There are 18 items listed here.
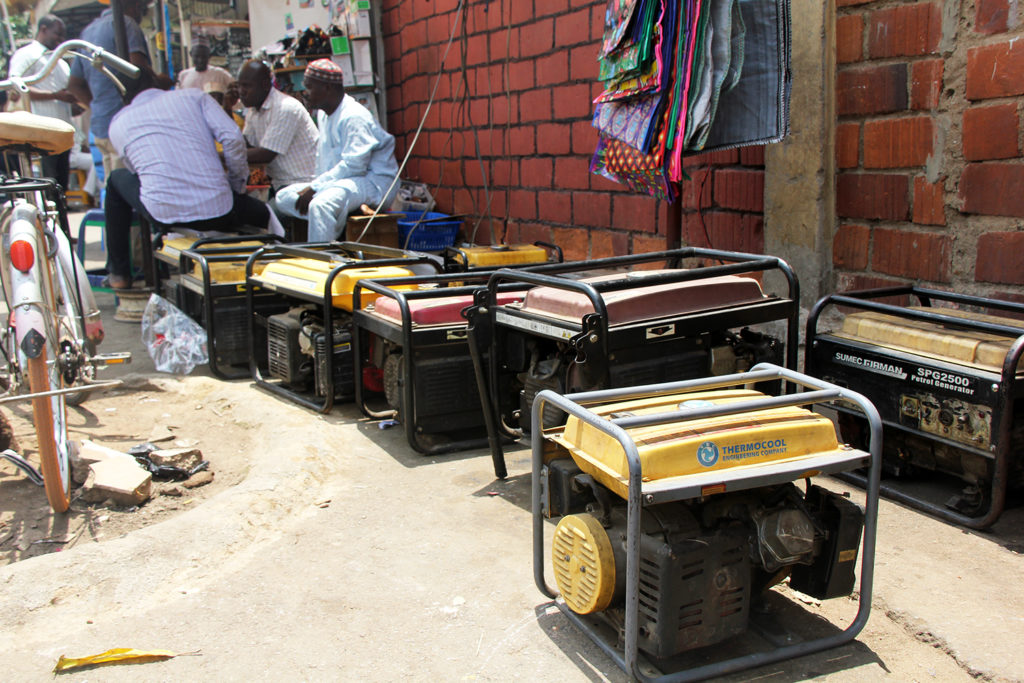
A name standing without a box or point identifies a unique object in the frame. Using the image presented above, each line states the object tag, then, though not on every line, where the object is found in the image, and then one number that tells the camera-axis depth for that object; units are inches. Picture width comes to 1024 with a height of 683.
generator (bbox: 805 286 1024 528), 118.6
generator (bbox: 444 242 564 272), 216.2
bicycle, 136.3
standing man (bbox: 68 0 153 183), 311.3
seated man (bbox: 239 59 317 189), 304.0
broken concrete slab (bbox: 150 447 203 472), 162.6
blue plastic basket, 284.8
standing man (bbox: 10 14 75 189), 301.0
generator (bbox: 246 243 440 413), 183.8
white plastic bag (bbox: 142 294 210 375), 229.0
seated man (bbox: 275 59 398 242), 273.4
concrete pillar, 171.6
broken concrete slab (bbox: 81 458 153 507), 146.7
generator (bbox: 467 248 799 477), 127.2
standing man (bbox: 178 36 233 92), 422.9
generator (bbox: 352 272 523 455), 158.6
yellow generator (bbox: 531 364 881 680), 87.0
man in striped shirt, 255.4
